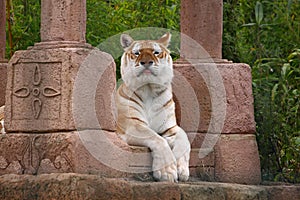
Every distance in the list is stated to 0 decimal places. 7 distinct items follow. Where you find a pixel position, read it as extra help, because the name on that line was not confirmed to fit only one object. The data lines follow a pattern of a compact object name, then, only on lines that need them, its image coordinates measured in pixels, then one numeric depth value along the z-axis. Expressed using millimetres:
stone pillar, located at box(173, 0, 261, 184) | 16372
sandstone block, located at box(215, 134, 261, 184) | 16342
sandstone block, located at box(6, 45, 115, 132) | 13475
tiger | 14820
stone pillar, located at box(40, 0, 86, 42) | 14071
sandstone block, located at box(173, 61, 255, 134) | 16479
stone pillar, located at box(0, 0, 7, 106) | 17824
